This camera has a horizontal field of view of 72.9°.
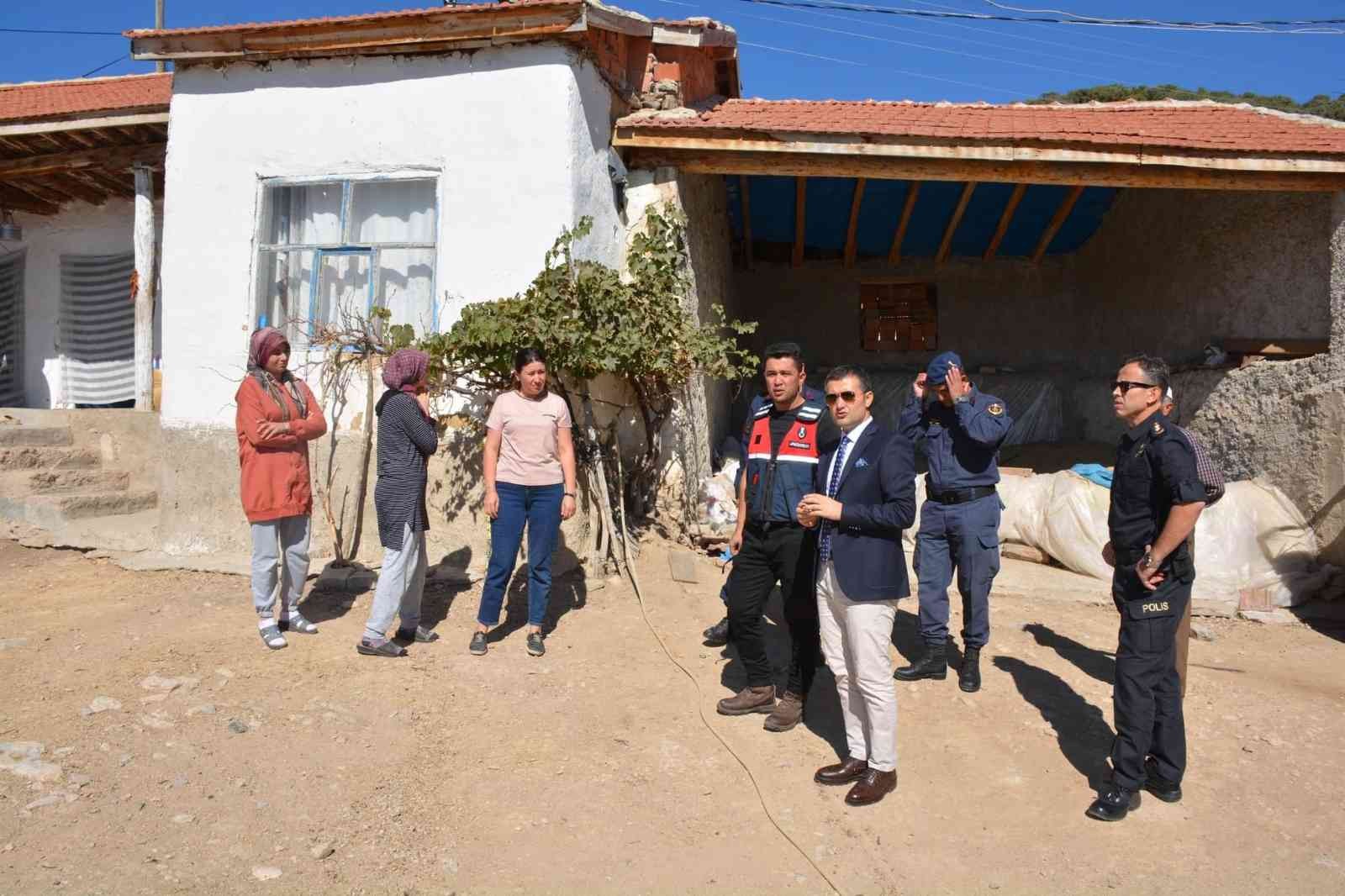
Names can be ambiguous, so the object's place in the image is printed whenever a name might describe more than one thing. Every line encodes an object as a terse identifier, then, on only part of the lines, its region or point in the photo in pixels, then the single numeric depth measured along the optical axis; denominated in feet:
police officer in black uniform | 10.69
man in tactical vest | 12.53
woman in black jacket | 15.20
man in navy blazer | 10.57
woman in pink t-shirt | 15.66
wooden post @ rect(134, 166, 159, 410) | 27.48
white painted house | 20.33
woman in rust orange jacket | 15.17
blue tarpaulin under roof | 31.78
